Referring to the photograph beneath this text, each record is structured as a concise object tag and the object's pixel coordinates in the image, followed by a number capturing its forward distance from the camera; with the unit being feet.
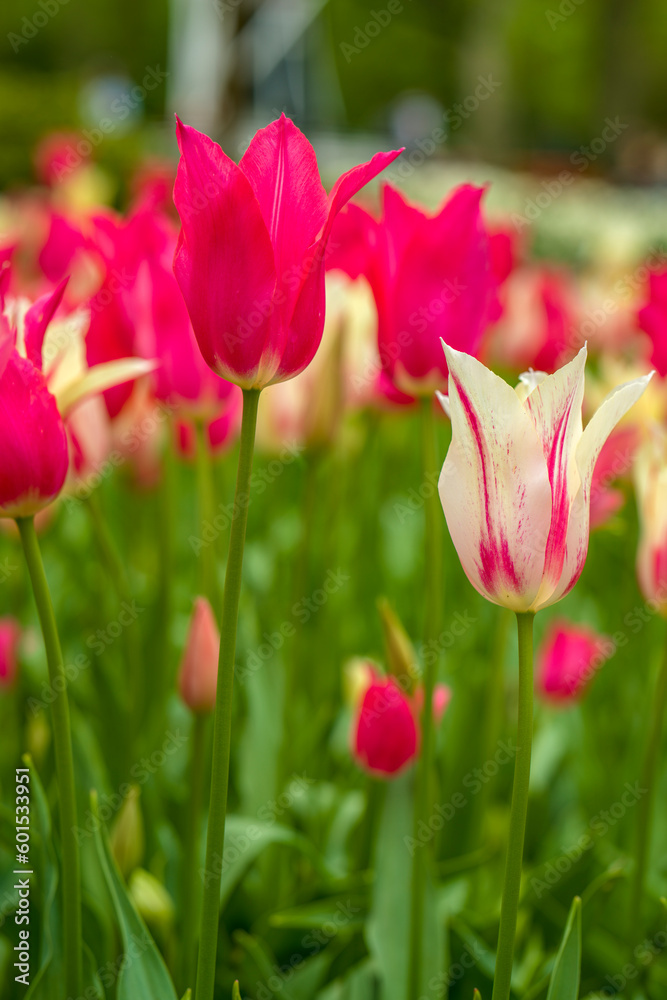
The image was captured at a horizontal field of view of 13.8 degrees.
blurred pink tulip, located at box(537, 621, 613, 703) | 3.83
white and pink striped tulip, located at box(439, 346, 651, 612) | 2.45
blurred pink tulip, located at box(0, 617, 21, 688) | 3.79
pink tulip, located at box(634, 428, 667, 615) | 2.92
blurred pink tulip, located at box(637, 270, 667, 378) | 3.61
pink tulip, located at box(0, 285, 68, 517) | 2.55
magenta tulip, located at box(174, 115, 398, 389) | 2.46
